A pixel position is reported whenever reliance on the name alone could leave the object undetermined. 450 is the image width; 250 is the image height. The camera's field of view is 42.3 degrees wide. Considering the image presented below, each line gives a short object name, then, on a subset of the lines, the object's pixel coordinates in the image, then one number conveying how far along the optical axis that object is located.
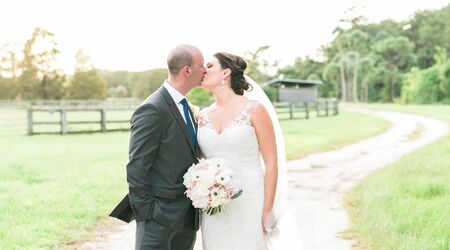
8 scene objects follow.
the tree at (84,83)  70.56
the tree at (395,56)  78.56
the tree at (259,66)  69.38
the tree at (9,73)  67.12
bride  3.64
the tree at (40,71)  66.31
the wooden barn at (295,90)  53.28
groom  3.32
